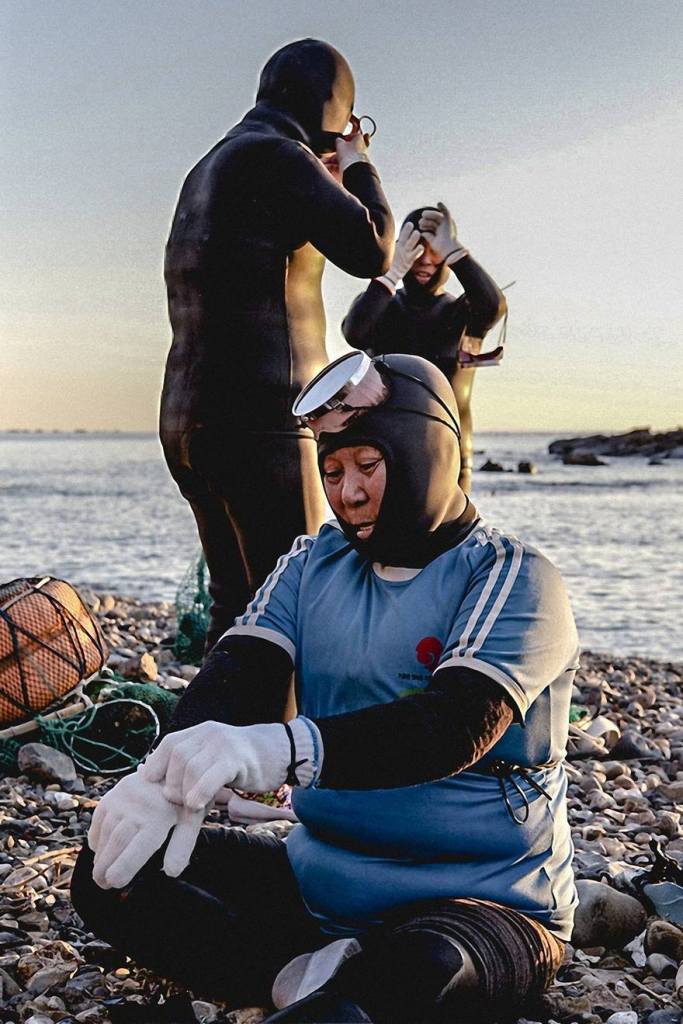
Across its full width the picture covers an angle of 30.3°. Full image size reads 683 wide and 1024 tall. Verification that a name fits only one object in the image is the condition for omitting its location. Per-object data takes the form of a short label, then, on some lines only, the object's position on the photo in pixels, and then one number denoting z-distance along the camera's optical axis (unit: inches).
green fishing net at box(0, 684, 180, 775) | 191.3
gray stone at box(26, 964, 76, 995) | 111.9
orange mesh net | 201.2
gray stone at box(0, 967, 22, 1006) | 111.1
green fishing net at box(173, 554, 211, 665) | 271.7
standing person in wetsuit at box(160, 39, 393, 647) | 156.9
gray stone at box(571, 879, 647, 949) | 124.7
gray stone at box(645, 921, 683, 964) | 120.3
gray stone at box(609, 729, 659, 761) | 217.3
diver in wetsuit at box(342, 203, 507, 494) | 222.4
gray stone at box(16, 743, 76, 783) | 183.0
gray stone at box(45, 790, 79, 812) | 171.0
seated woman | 88.0
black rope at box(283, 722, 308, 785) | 86.4
